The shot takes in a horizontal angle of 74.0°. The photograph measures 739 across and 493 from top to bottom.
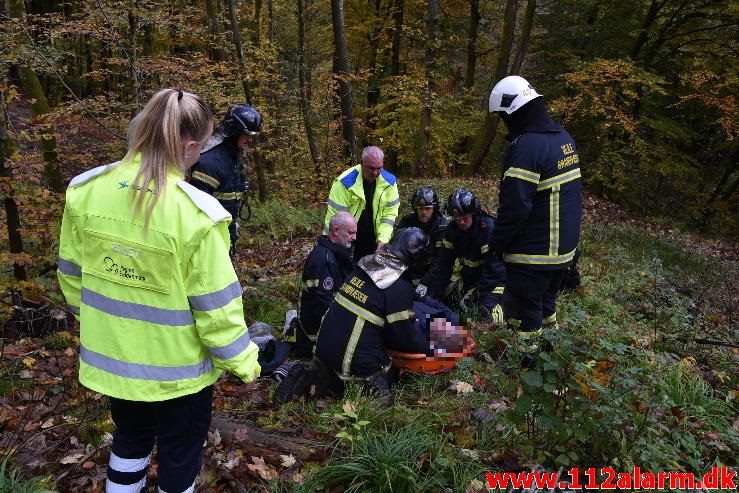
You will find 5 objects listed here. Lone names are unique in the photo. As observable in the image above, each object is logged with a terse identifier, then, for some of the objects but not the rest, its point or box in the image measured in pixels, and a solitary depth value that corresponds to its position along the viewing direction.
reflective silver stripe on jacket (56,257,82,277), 2.38
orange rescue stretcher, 4.34
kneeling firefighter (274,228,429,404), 3.89
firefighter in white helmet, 4.03
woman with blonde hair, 2.06
